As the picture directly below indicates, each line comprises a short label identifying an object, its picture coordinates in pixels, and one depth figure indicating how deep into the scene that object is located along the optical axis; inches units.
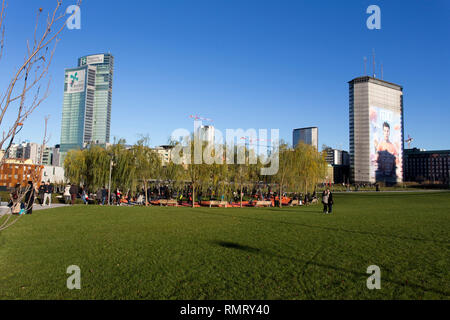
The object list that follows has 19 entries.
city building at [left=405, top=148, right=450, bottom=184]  6855.3
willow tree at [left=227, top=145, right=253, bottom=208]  1428.0
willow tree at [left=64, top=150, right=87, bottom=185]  1413.6
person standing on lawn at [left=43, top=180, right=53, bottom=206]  935.1
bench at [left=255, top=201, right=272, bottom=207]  1146.0
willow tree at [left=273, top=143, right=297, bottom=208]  1246.9
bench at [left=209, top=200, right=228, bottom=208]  1129.2
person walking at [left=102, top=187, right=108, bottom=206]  1093.1
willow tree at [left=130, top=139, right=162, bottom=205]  1282.0
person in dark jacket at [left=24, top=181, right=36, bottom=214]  641.1
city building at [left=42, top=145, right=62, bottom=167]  7519.7
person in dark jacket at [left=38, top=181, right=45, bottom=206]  954.1
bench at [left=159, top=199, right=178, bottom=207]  1128.8
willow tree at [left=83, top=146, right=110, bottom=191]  1322.6
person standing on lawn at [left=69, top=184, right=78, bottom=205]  967.0
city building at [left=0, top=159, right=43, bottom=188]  2440.9
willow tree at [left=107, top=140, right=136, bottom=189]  1284.4
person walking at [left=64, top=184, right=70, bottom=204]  1049.0
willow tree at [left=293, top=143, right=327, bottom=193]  1357.0
